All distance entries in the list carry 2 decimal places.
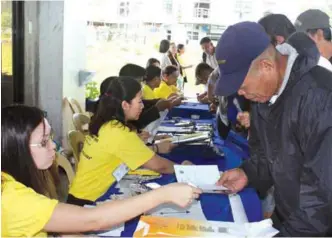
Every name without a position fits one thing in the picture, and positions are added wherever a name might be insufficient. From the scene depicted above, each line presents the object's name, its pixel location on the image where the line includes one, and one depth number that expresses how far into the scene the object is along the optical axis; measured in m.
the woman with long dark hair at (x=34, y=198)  1.29
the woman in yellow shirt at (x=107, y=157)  2.20
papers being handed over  1.73
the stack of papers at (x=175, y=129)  3.36
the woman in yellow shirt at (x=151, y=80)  4.58
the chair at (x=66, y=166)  3.04
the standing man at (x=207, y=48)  7.18
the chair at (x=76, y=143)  3.00
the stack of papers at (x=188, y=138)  2.72
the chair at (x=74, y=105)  4.77
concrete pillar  4.45
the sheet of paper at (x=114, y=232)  1.54
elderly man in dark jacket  1.19
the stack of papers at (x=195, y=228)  1.39
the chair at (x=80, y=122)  3.62
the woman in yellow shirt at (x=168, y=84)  5.13
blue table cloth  1.75
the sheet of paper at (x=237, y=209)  1.68
